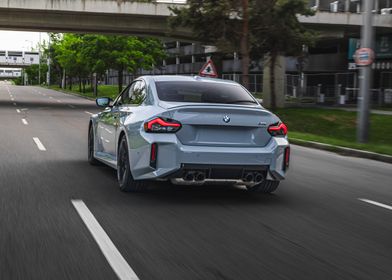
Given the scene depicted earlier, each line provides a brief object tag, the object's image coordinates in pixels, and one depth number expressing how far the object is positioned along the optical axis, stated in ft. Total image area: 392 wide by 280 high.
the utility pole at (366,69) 50.14
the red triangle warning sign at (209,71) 83.66
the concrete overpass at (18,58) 466.29
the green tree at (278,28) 90.89
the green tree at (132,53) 157.69
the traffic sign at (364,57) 49.76
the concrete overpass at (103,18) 112.27
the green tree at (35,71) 391.04
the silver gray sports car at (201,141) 22.12
